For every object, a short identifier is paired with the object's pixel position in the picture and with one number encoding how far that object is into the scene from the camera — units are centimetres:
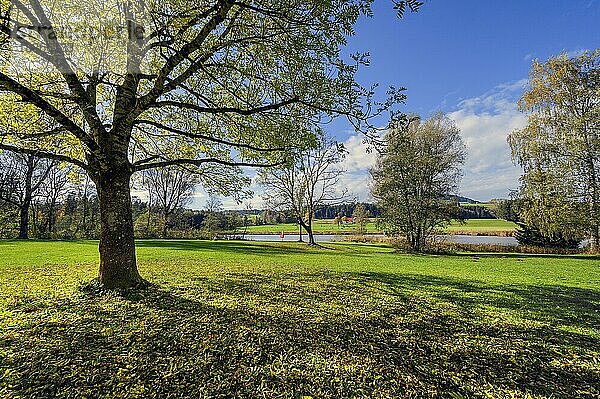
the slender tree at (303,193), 2873
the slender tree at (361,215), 4353
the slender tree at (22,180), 2634
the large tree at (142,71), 483
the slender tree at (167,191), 3594
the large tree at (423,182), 2320
